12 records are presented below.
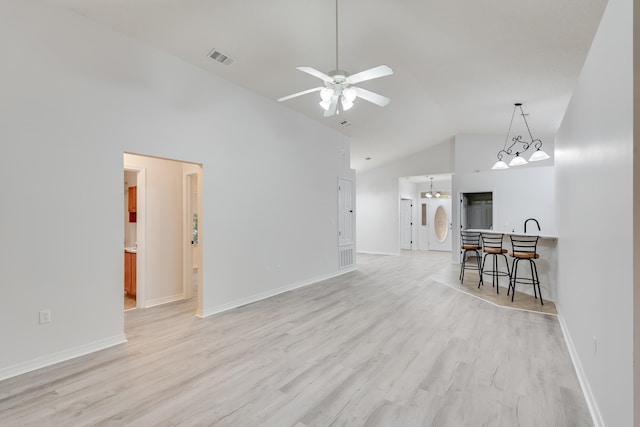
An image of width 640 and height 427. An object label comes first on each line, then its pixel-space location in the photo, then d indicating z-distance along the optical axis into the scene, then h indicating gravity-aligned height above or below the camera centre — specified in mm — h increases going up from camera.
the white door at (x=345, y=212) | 7250 +24
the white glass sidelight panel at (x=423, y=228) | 12023 -596
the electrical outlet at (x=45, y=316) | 2850 -958
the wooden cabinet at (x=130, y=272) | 4949 -952
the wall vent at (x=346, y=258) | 7281 -1091
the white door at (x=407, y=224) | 11742 -429
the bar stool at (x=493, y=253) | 5393 -701
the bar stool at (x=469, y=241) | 5922 -646
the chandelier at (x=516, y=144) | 6283 +1743
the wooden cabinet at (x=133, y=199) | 5230 +244
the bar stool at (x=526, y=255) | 4703 -646
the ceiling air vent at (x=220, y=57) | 3852 +2005
